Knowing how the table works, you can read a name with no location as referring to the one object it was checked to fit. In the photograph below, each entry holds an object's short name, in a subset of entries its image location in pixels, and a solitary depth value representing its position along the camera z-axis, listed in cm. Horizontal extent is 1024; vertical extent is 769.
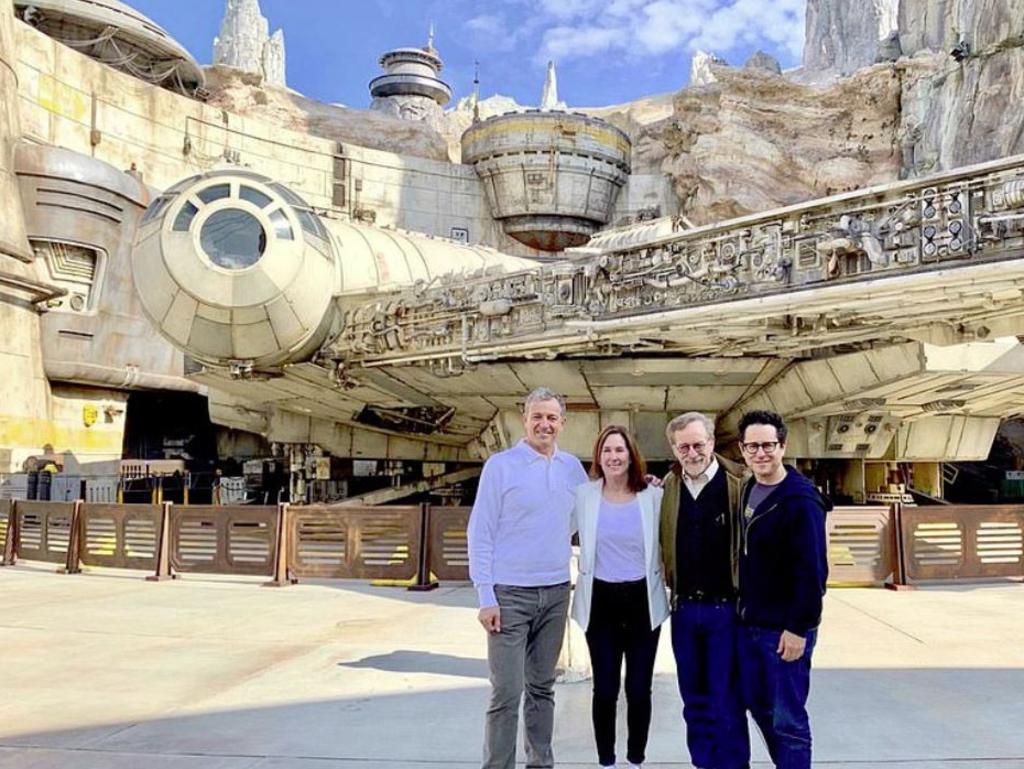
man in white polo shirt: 399
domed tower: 6744
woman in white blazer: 413
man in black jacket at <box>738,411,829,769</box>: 365
